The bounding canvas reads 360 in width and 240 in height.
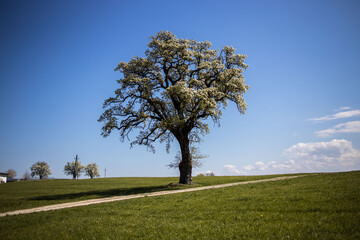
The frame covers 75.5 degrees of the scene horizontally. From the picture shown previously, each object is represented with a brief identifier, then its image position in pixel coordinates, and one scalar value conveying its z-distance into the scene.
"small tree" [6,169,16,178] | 158.12
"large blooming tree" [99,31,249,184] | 29.62
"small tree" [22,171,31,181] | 148.30
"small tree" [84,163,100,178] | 120.71
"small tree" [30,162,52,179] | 123.06
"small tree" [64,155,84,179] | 115.79
